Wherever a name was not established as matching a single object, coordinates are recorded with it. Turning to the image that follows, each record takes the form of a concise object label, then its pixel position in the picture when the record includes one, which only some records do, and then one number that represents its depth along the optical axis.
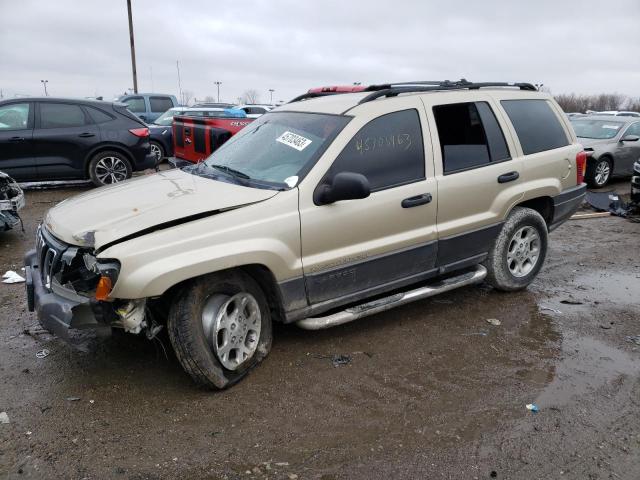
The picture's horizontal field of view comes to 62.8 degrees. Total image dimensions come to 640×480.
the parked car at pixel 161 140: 13.28
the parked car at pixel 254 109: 19.11
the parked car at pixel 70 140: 8.72
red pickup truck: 8.83
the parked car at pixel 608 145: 11.16
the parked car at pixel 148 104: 17.89
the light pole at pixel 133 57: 27.04
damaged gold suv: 3.05
